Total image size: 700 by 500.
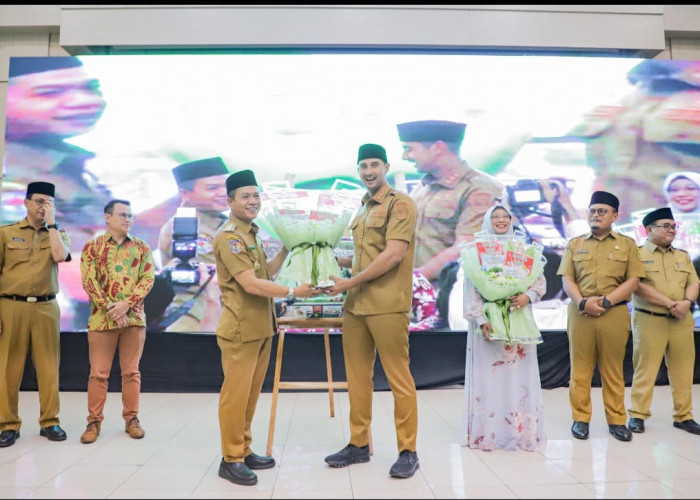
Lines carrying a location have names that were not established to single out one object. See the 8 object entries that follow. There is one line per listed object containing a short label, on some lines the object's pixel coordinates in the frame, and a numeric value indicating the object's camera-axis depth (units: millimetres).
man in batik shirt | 3428
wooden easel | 2998
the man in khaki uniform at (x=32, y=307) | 3307
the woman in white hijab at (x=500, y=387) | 3092
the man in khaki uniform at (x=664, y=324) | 3596
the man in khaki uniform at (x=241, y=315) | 2512
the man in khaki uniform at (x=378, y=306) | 2652
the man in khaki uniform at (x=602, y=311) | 3326
